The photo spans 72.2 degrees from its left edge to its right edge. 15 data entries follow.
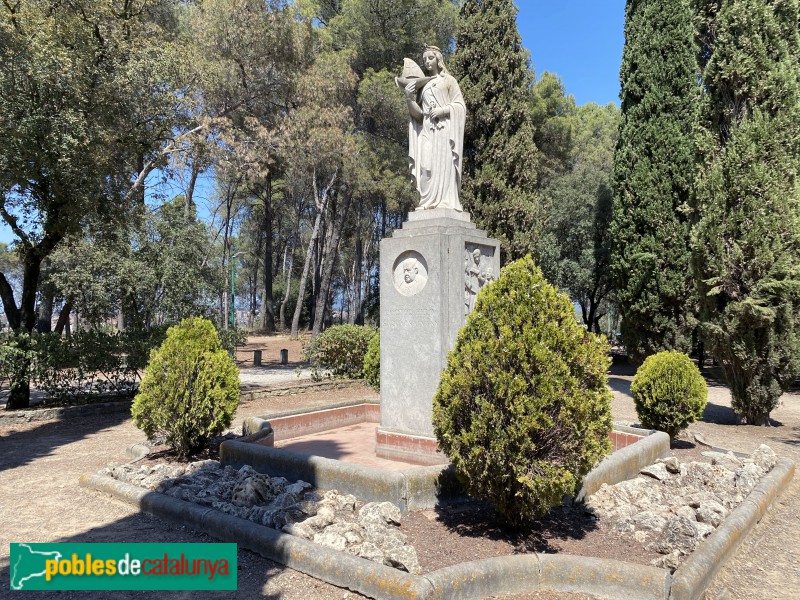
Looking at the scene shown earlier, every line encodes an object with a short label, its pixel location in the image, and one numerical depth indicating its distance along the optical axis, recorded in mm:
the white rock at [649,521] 4328
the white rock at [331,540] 3838
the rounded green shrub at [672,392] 7328
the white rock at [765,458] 6292
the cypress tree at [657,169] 15141
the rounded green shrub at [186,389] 6020
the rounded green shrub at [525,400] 3748
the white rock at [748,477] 5414
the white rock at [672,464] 5859
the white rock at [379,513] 4152
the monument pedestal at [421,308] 5852
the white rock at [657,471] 5699
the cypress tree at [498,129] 16938
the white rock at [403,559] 3504
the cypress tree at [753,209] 9570
